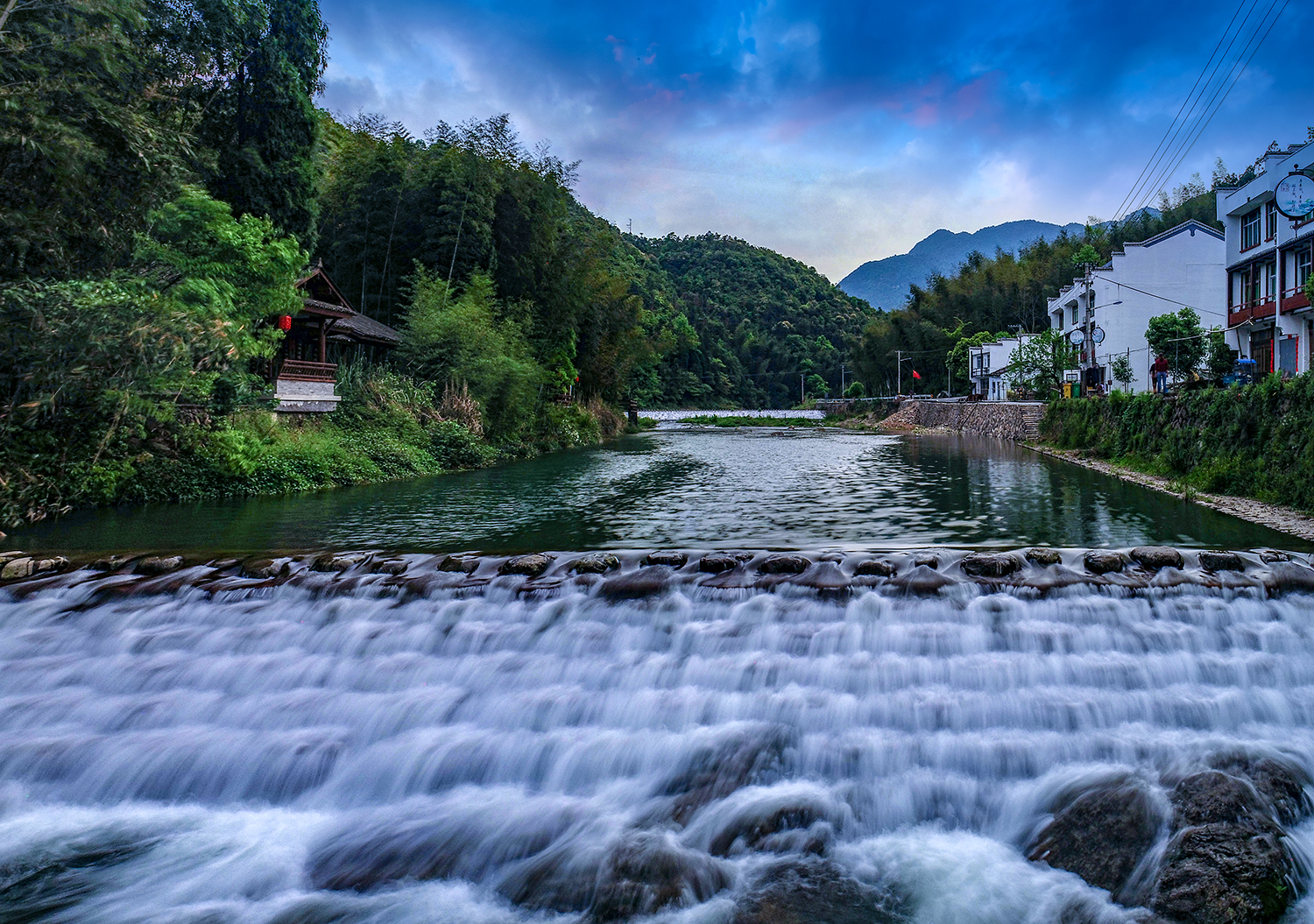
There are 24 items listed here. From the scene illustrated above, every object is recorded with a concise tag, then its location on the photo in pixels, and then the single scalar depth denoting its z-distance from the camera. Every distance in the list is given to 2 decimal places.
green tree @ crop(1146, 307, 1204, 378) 31.30
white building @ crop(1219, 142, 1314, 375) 28.22
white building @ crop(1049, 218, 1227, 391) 40.91
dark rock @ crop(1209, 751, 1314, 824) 4.82
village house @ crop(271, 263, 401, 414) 21.48
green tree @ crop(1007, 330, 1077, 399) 39.79
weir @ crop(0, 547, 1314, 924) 4.48
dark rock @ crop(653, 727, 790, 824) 5.26
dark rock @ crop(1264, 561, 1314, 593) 7.38
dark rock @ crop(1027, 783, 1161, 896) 4.42
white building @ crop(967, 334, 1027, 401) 59.56
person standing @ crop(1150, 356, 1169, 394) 30.39
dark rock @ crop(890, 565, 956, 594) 7.57
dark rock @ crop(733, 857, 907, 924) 4.13
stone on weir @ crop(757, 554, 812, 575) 8.23
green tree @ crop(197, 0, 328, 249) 19.25
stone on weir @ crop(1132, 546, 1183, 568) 8.12
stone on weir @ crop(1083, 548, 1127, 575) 8.01
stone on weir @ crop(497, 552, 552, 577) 8.32
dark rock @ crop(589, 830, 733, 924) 4.30
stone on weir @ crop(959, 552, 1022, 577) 7.96
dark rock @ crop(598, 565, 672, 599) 7.81
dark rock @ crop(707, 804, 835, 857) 4.75
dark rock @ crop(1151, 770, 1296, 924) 3.96
